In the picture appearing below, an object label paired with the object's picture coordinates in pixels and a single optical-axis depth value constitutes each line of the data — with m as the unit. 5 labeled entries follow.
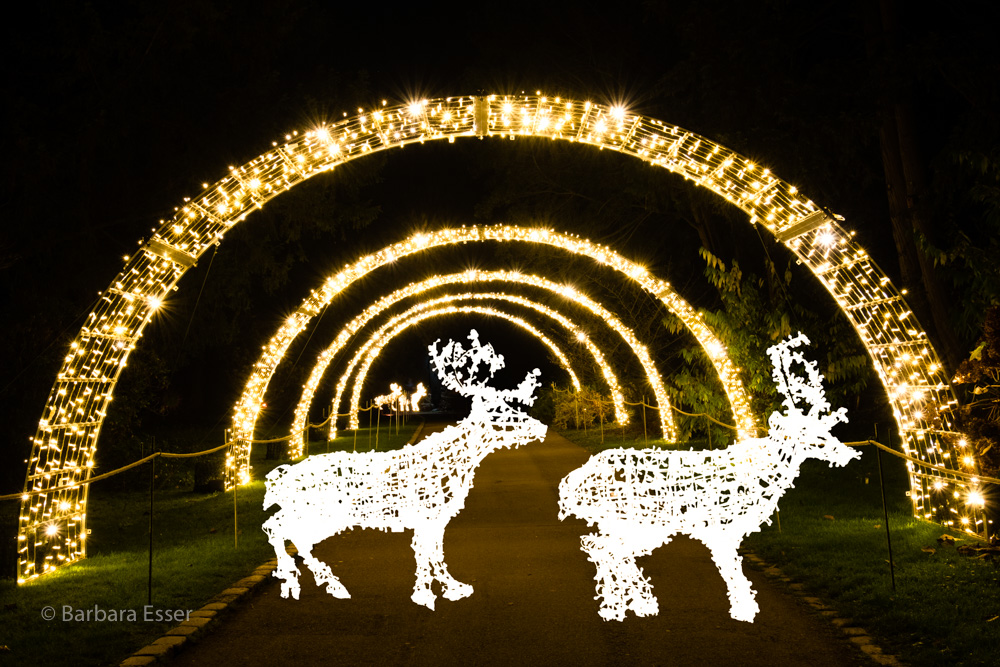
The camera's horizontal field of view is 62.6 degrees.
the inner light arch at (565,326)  23.79
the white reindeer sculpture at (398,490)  6.54
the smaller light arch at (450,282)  19.52
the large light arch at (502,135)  8.47
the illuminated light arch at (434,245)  14.84
